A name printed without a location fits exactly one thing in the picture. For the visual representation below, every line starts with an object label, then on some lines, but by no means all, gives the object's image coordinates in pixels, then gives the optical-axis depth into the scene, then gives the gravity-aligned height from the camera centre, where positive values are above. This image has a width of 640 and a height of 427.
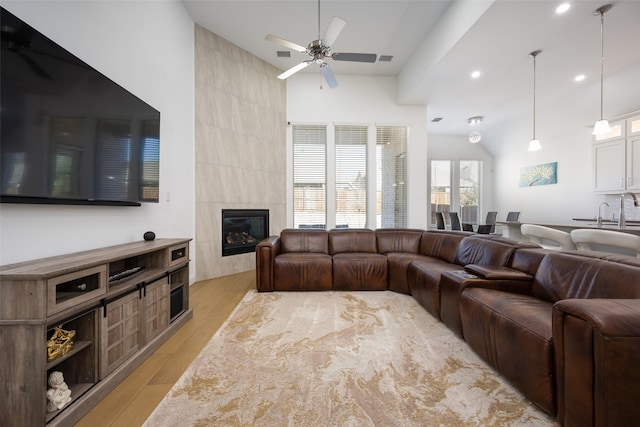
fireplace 4.35 -0.29
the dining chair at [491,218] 7.01 -0.12
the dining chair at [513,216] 6.89 -0.07
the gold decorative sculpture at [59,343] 1.28 -0.67
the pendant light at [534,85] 3.57 +2.22
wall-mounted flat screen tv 1.33 +0.54
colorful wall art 6.31 +1.01
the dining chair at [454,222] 6.02 -0.20
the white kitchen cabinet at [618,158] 4.43 +1.03
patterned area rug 1.35 -1.06
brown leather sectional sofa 1.05 -0.62
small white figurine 1.26 -0.90
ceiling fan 2.63 +1.85
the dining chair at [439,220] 6.15 -0.16
